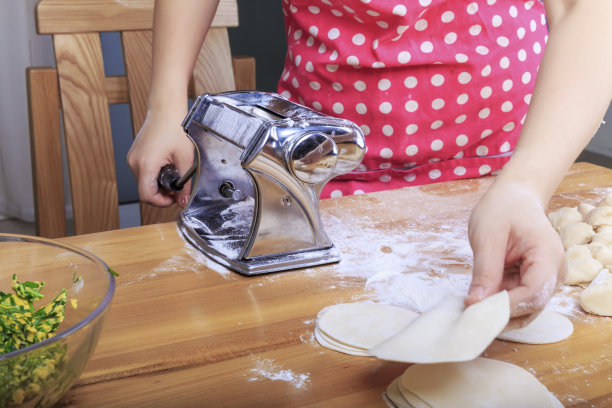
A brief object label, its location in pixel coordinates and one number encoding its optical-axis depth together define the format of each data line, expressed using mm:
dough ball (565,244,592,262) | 968
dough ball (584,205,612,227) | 1065
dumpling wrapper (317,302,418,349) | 759
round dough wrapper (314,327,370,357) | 748
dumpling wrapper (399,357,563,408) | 651
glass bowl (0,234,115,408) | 548
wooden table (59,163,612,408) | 687
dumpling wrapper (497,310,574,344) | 772
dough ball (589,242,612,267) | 966
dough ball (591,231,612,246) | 1003
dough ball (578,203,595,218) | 1125
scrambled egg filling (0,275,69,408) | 543
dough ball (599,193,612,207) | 1124
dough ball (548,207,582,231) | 1101
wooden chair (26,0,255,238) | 1494
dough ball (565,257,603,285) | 914
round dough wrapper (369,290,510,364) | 631
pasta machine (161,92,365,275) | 876
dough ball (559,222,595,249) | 1043
